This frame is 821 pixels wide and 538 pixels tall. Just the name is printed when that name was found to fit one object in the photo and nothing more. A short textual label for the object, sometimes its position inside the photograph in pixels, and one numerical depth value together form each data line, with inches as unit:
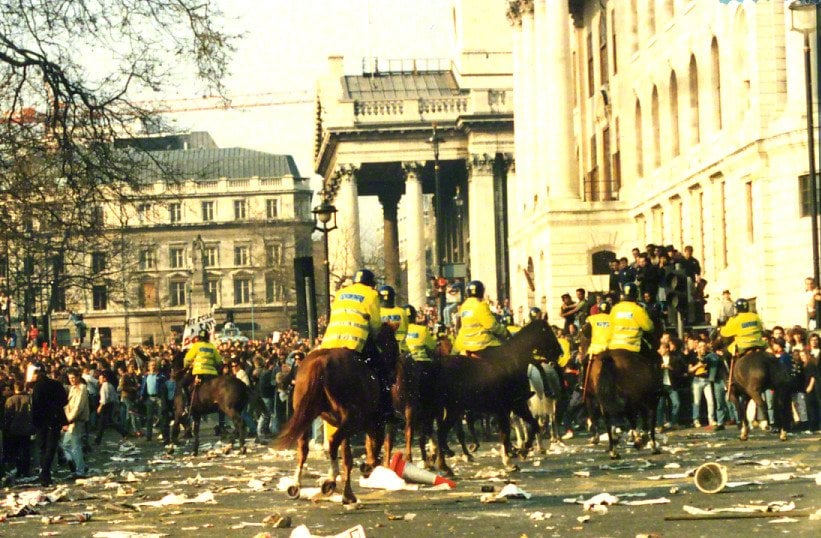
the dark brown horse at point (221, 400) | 1169.4
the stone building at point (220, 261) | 5940.0
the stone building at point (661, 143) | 1632.6
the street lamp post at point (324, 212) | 1454.2
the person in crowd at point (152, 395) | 1488.7
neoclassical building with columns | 3754.9
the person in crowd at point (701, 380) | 1205.1
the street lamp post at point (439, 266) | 2226.9
